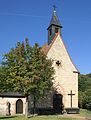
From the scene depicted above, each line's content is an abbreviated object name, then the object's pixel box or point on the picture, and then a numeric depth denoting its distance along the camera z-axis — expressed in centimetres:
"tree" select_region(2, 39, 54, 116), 1347
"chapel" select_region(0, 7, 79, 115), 1729
